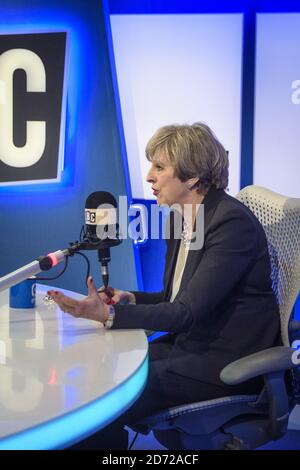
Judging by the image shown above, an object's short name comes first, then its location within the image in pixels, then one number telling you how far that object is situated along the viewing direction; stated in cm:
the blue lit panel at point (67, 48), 354
